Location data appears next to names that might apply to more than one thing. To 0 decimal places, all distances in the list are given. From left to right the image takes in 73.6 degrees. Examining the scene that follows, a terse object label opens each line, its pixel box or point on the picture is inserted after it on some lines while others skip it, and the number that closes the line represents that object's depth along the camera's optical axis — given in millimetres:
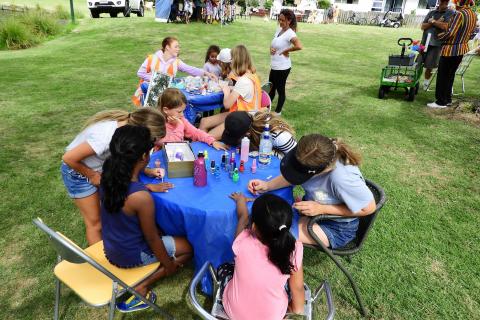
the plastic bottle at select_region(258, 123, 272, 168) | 2930
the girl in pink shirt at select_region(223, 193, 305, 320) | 1711
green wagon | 7469
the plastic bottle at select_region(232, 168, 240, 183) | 2629
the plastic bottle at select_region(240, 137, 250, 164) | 2887
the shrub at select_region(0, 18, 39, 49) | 13922
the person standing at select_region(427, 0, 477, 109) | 6562
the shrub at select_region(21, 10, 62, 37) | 15930
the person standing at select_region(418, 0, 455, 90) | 7145
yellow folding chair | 1774
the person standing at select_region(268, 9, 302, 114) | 6060
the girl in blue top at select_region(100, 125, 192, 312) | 1979
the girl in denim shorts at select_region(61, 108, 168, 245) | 2488
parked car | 21094
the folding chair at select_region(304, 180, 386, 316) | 2359
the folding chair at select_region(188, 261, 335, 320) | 1766
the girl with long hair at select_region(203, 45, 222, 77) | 6215
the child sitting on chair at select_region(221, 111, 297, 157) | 3078
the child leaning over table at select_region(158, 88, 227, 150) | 3545
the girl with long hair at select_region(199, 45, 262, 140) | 4383
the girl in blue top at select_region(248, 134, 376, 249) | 2232
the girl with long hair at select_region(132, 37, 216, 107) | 5410
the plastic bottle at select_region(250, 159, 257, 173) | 2803
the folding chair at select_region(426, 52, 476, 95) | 7951
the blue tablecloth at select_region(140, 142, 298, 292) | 2301
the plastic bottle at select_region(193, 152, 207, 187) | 2482
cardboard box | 2571
